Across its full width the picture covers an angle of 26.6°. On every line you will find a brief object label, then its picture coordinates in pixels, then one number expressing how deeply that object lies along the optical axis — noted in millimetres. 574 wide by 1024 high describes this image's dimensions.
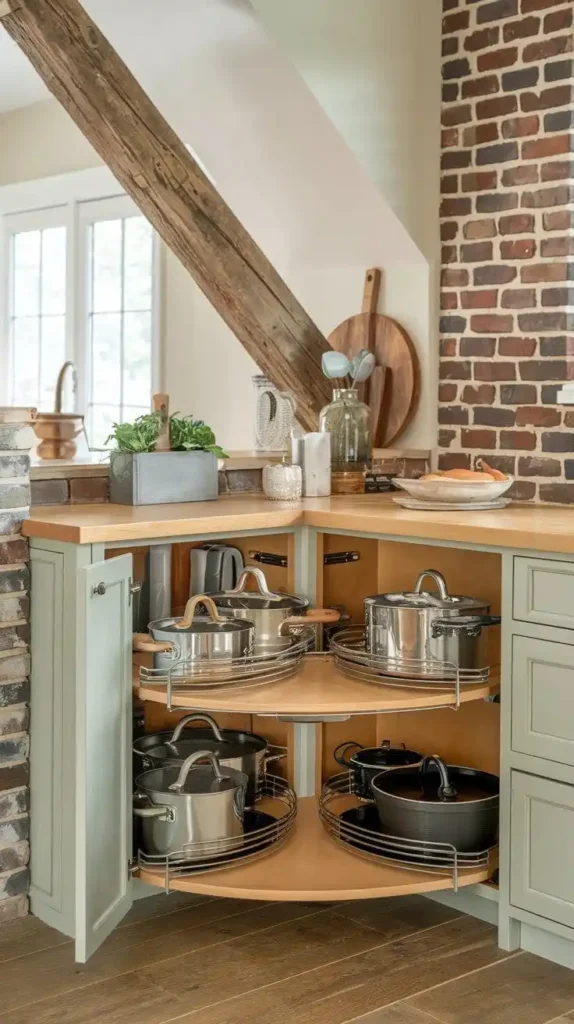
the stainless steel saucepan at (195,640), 2793
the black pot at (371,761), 3131
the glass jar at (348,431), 3672
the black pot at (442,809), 2830
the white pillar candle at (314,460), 3480
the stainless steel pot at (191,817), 2770
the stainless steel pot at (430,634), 2828
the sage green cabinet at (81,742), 2543
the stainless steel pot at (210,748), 2967
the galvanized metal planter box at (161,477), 3162
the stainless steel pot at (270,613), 2979
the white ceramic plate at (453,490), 3084
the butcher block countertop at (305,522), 2631
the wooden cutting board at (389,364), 3826
